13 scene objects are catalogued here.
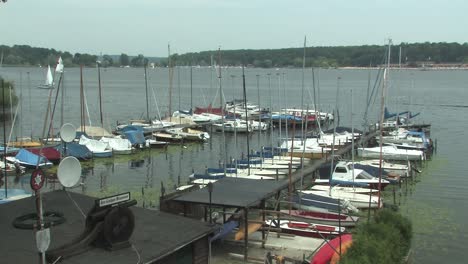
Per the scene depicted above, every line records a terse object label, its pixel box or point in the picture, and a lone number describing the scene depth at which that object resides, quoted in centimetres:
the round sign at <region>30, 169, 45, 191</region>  1053
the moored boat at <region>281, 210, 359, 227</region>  2358
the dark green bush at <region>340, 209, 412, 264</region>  1552
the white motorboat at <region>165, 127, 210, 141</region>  5452
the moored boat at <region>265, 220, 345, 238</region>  2258
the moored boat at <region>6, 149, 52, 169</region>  3931
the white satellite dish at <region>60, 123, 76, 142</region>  1809
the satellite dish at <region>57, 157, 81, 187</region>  1384
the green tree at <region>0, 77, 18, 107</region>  7396
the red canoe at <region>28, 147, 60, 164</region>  4062
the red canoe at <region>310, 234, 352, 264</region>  1794
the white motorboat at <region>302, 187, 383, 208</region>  2869
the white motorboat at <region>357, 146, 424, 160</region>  4391
